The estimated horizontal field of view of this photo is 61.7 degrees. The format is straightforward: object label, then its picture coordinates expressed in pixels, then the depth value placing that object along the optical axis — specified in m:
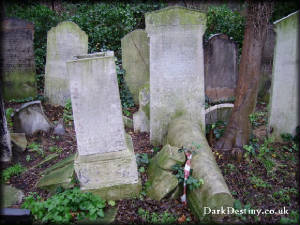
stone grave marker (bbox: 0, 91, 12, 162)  4.31
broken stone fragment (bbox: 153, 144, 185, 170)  3.44
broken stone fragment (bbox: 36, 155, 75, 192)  3.57
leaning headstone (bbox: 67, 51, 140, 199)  3.12
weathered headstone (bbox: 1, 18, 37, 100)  6.80
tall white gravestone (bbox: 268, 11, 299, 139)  4.23
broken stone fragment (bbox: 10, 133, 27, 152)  4.71
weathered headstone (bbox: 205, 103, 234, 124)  5.18
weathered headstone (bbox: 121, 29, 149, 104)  6.85
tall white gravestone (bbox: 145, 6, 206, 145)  4.38
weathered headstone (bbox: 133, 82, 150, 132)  5.32
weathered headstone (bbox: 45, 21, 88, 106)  6.64
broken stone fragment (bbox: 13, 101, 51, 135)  5.18
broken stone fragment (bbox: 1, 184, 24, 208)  3.44
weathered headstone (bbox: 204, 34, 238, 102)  6.95
